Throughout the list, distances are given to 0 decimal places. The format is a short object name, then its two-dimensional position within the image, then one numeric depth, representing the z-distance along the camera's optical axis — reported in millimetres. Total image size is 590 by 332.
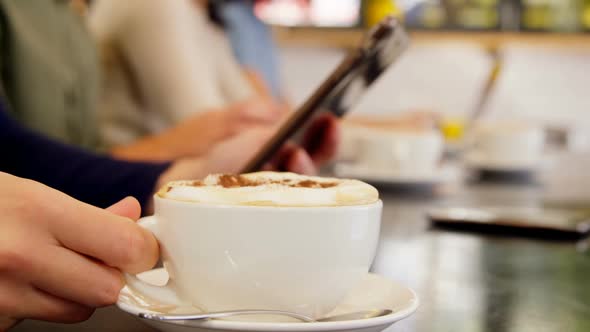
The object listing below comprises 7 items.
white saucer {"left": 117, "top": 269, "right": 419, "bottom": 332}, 579
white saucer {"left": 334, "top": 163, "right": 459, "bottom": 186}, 1525
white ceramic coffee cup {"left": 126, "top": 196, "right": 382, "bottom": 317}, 595
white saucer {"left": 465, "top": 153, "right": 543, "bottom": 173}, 1996
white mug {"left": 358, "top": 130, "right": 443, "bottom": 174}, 1633
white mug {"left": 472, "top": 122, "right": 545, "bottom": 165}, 2053
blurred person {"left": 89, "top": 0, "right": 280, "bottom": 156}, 2202
